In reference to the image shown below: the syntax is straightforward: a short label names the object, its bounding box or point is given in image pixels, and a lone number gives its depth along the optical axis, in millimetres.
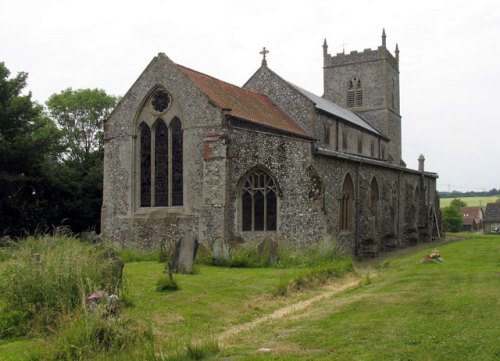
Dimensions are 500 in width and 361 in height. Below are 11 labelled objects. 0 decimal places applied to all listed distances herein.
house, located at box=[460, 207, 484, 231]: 89469
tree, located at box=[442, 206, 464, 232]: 69625
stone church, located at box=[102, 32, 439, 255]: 21062
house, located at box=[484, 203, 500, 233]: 77750
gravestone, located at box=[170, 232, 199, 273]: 15156
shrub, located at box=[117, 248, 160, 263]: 20558
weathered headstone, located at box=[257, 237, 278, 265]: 17875
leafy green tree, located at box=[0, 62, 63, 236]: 25328
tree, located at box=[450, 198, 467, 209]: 77612
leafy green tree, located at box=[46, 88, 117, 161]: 44562
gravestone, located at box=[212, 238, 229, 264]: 17812
